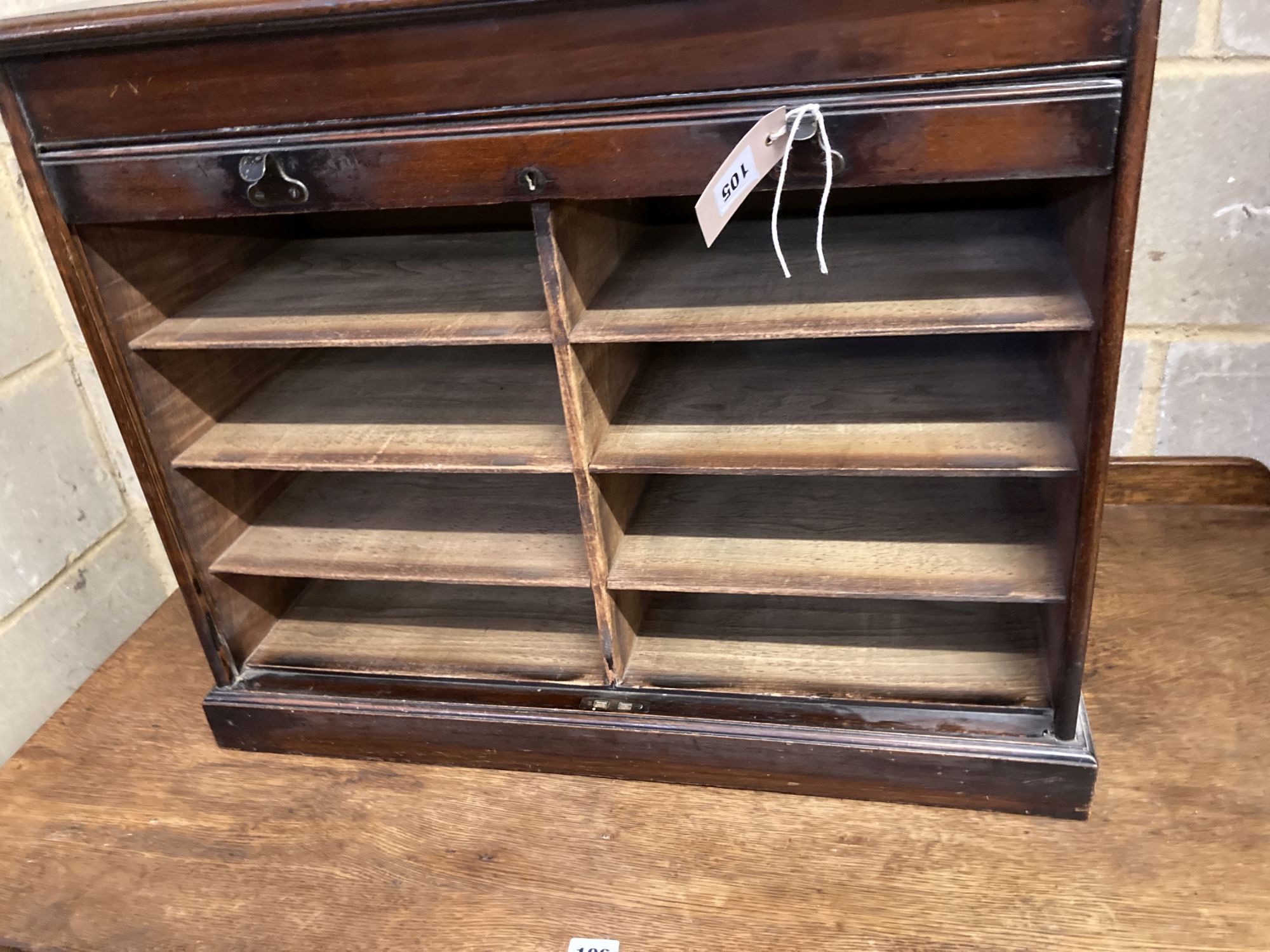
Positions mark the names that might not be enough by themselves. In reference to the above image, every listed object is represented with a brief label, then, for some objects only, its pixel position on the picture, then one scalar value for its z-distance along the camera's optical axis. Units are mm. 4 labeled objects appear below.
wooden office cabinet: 833
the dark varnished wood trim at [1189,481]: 1546
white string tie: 814
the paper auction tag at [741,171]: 829
